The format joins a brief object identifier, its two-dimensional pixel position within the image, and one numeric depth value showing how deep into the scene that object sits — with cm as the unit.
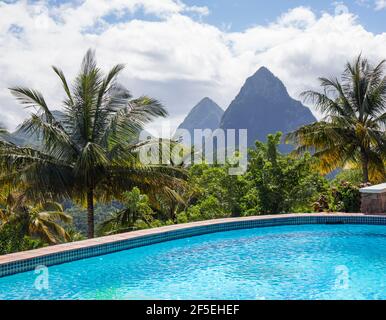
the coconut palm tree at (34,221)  1300
